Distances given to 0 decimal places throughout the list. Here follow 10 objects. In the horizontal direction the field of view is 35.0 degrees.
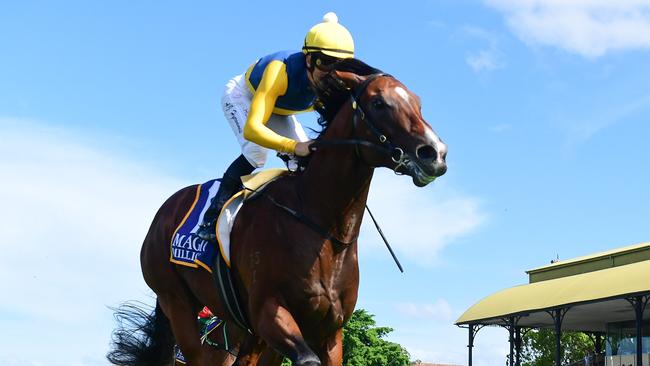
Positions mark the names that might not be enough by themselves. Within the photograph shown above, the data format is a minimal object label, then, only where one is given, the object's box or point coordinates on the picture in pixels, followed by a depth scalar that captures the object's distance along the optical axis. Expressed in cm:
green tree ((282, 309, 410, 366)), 4088
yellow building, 2872
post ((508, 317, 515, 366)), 3450
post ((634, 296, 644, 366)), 2673
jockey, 619
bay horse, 567
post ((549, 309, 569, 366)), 3027
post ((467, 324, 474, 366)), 3581
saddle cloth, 654
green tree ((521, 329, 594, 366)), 4272
